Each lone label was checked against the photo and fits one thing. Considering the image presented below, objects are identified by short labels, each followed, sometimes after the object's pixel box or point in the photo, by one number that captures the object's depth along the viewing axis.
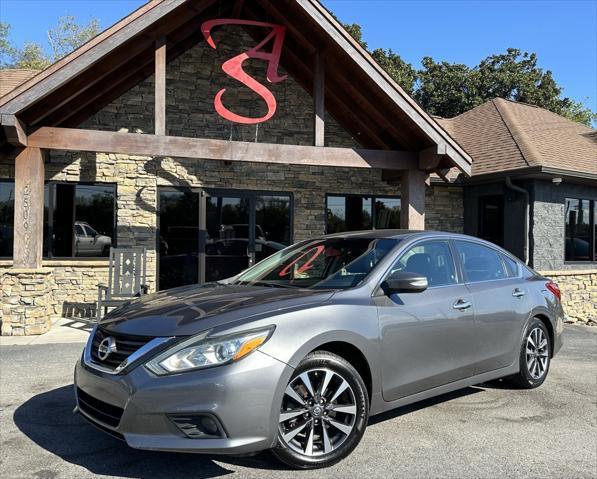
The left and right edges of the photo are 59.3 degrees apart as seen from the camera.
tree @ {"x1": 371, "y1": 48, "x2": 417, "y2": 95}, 30.92
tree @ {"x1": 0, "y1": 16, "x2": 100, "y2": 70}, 35.03
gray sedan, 2.95
